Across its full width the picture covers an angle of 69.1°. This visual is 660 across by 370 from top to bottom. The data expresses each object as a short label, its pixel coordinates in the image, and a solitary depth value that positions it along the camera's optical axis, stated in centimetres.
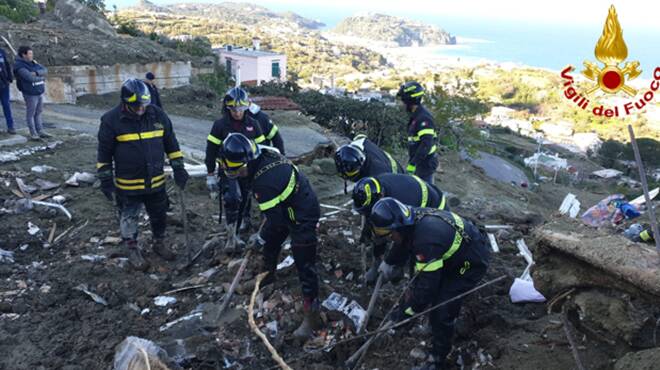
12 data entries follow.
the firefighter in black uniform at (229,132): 565
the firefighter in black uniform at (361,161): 471
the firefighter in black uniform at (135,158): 503
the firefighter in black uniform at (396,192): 403
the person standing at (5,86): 857
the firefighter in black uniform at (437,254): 357
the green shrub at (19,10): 1756
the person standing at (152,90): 850
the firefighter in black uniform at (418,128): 621
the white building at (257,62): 4859
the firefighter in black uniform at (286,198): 426
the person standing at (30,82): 834
